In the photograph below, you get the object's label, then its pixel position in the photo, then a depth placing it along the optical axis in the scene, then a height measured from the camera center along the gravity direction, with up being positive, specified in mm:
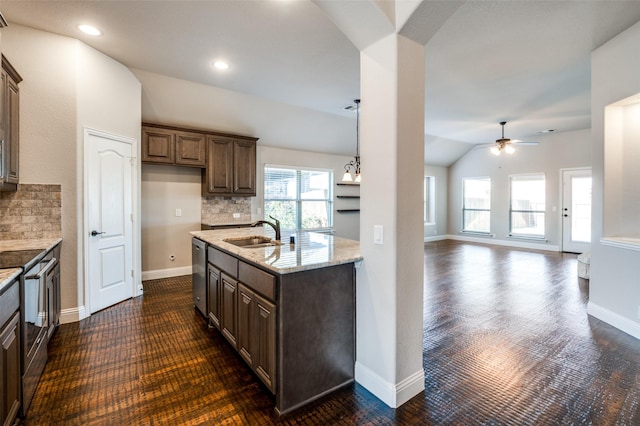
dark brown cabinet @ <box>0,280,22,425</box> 1546 -772
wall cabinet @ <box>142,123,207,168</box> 4590 +1036
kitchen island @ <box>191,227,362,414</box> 1886 -715
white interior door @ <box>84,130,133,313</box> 3455 -91
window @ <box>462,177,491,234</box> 9422 +211
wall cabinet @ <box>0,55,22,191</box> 2624 +784
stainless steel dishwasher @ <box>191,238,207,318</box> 3206 -695
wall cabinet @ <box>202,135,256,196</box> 5156 +784
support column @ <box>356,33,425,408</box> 1945 -38
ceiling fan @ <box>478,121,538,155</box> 5906 +1303
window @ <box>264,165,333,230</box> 6520 +338
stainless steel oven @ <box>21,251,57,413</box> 1889 -802
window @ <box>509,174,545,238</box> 8250 +152
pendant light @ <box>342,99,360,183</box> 4683 +1551
